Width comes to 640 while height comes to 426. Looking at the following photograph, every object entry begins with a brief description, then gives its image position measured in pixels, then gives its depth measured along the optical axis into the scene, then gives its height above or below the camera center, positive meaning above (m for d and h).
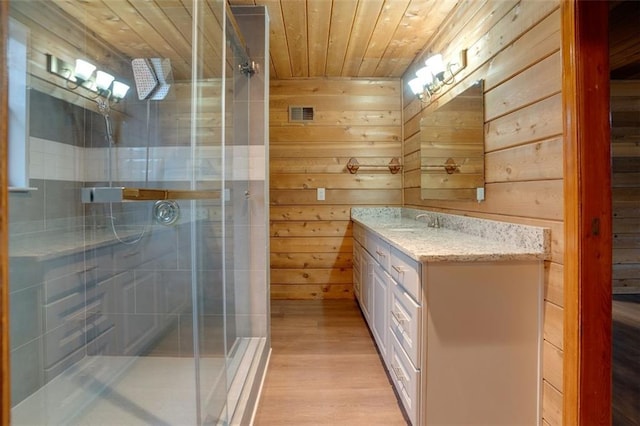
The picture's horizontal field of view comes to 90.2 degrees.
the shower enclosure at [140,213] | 1.48 +0.00
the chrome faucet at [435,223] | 2.42 -0.09
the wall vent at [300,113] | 3.38 +1.06
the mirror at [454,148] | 1.91 +0.45
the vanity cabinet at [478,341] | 1.35 -0.55
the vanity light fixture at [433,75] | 2.20 +1.04
